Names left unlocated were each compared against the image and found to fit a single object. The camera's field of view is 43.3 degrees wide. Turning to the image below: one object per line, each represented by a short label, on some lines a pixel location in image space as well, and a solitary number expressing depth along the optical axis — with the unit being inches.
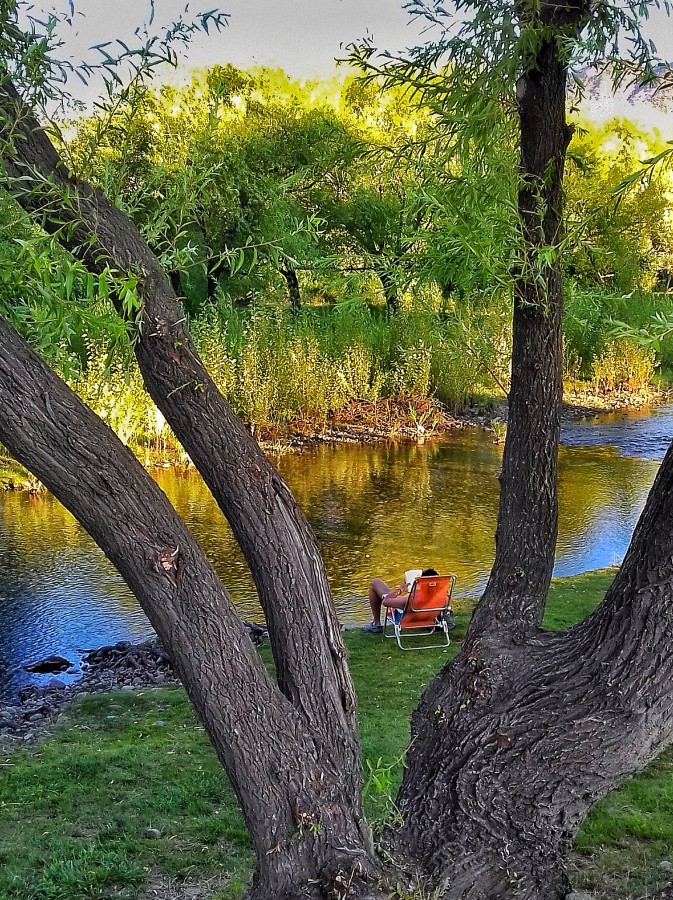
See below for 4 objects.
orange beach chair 278.8
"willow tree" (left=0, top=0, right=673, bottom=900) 93.7
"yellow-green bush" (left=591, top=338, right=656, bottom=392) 840.3
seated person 296.2
